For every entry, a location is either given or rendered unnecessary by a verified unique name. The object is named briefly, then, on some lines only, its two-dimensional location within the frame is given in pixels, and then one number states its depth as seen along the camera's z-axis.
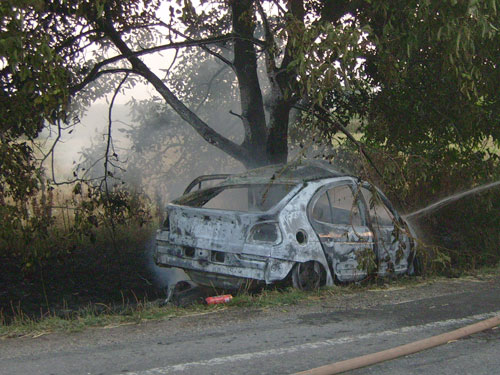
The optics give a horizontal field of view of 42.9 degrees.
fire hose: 4.18
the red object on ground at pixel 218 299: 6.78
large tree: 7.23
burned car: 7.05
